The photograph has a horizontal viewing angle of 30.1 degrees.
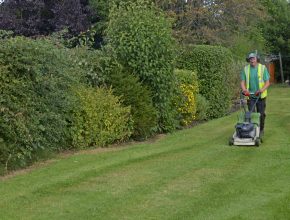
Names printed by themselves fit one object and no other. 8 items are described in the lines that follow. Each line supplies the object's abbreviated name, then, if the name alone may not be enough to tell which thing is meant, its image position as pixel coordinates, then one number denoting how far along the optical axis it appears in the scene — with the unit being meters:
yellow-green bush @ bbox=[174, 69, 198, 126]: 14.74
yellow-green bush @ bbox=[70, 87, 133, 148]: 10.94
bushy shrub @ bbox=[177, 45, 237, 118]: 16.98
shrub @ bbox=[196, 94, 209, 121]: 16.17
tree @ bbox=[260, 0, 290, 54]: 40.19
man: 11.69
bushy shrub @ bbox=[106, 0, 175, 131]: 12.55
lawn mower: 10.90
